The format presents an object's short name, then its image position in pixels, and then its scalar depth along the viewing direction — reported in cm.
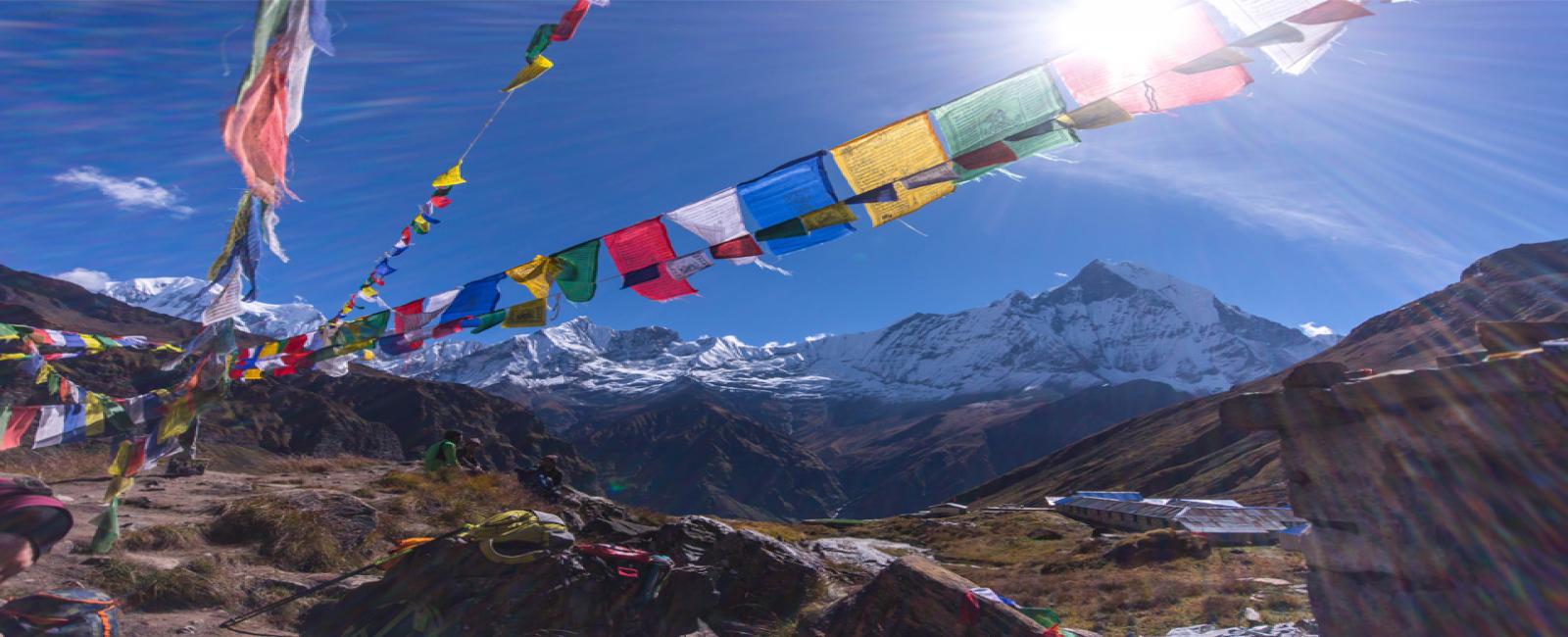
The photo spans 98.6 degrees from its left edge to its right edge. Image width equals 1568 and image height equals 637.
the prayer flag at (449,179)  1500
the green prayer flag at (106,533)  790
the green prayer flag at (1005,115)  768
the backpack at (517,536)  808
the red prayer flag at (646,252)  990
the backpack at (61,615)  410
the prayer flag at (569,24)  979
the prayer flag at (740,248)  918
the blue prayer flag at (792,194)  862
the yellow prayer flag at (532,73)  981
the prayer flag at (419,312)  1134
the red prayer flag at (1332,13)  610
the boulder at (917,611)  659
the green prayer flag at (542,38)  989
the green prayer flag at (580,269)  1012
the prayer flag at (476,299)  1093
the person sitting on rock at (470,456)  1647
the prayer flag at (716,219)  909
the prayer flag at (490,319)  1089
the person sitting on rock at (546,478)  1388
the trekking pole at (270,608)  728
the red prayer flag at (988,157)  782
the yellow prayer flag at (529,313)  1063
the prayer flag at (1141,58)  699
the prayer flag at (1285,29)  635
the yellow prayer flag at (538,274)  1029
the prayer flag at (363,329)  1220
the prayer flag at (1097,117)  734
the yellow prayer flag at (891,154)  809
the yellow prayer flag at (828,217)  862
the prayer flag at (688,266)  965
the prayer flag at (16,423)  929
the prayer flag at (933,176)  800
